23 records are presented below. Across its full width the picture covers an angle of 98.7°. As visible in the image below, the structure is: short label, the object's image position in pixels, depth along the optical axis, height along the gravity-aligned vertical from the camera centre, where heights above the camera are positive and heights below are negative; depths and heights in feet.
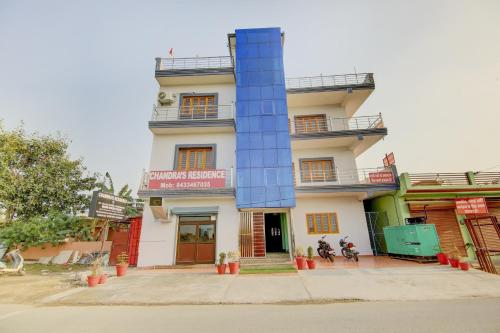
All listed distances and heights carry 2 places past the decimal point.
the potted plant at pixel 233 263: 29.50 -3.35
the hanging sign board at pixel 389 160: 42.27 +14.17
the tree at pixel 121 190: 62.00 +16.18
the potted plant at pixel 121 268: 30.01 -3.80
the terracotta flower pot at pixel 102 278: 25.61 -4.40
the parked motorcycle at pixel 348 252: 34.81 -2.65
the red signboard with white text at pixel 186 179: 37.65 +9.97
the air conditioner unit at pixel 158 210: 35.60 +4.71
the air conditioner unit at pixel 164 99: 44.69 +27.71
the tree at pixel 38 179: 50.16 +15.07
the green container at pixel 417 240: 31.83 -0.96
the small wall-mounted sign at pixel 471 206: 34.47 +4.11
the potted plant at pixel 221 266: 29.22 -3.67
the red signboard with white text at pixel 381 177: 40.47 +10.35
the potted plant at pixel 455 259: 27.35 -3.24
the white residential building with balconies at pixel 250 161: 37.45 +14.31
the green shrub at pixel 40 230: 44.70 +2.32
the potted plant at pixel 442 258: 29.91 -3.31
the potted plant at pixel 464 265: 26.13 -3.76
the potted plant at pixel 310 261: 30.10 -3.36
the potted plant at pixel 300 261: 30.01 -3.31
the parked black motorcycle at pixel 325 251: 35.49 -2.54
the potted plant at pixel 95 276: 24.59 -3.93
